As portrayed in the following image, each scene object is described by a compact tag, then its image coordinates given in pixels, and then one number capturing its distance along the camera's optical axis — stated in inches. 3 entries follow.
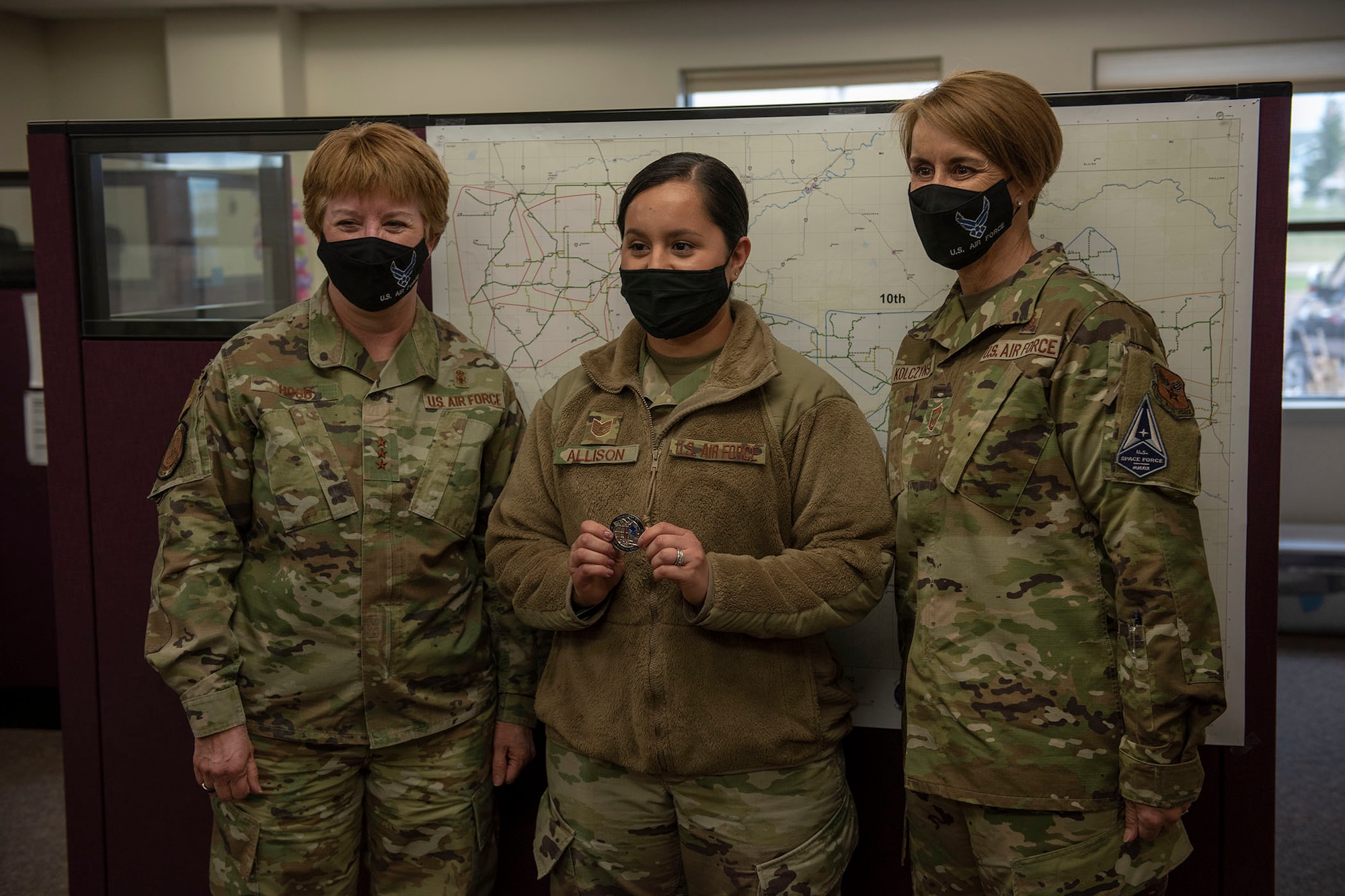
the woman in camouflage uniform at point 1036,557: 53.4
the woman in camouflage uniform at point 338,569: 66.7
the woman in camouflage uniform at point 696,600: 61.0
